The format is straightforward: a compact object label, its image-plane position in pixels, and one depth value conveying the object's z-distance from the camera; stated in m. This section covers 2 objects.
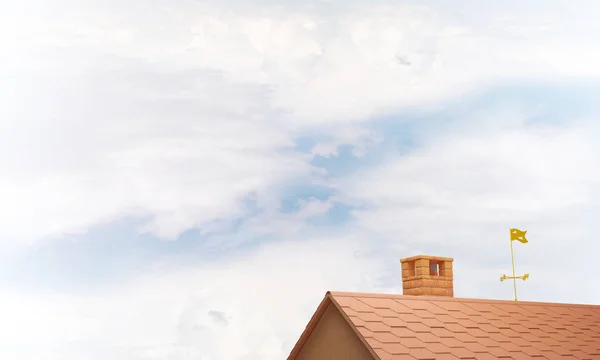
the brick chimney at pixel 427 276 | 18.73
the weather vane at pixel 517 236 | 20.53
